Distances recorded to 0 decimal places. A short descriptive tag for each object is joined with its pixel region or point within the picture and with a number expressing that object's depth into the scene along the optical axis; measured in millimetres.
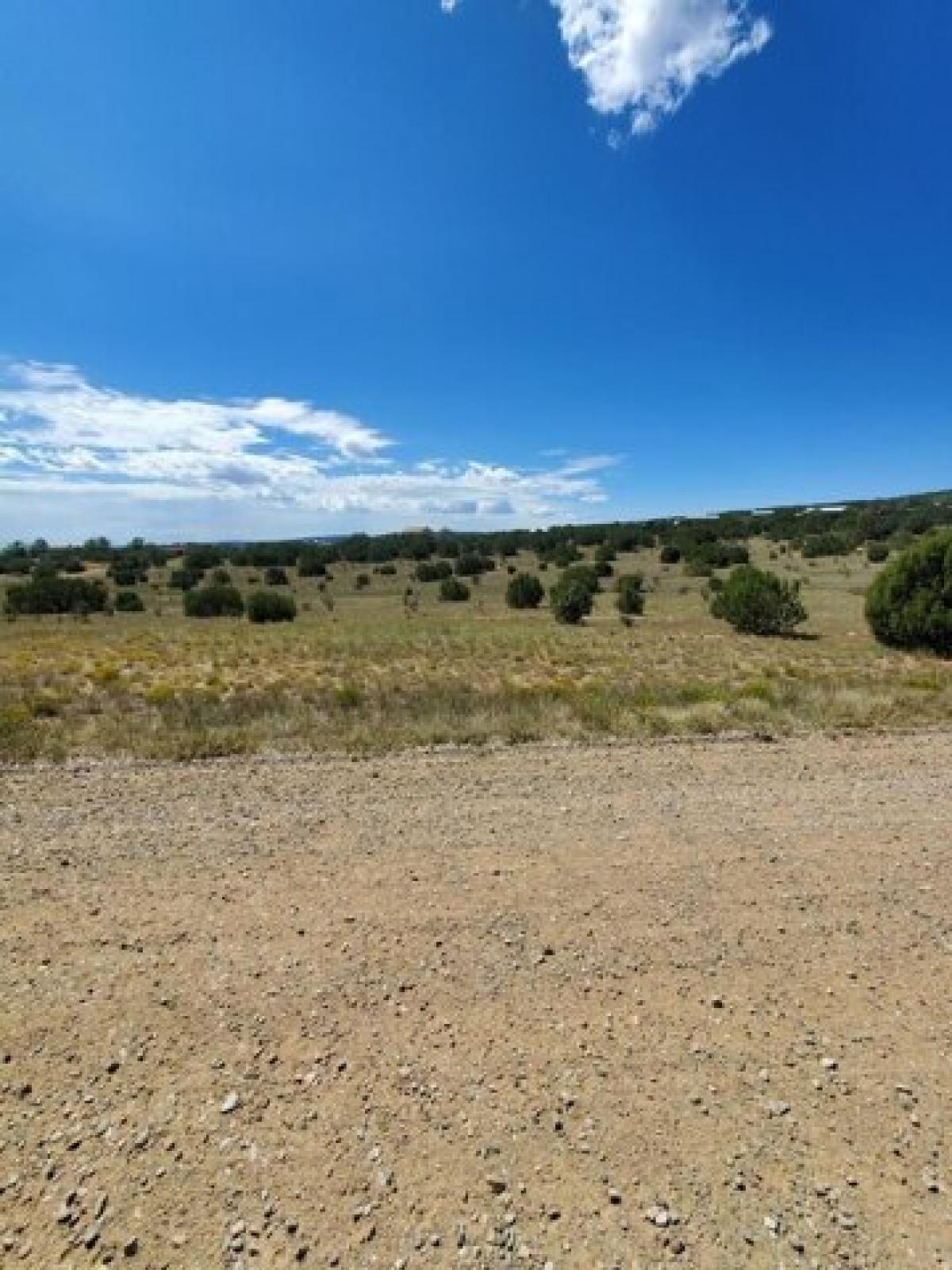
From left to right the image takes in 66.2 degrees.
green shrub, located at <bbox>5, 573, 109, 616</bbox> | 55344
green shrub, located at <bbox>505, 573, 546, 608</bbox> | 50625
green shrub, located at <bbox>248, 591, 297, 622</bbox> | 48250
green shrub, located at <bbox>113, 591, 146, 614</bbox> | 58406
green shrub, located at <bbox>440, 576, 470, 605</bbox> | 57531
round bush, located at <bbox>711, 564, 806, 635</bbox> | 32344
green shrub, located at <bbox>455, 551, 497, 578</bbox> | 76188
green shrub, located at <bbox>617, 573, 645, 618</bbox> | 42344
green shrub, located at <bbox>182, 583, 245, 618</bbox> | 53250
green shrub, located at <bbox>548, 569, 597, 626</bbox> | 40031
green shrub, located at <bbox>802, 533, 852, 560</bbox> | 72625
